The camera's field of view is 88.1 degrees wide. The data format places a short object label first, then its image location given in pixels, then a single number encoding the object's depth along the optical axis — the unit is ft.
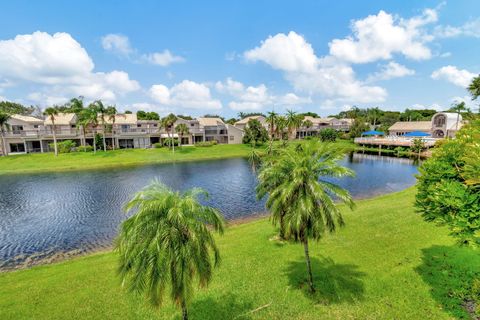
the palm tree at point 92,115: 190.90
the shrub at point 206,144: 239.62
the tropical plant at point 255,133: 253.03
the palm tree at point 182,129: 217.77
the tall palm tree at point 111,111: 201.87
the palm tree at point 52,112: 175.60
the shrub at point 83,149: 201.67
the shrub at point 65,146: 195.83
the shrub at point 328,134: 285.88
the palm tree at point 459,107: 215.72
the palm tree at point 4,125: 177.39
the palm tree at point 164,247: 20.53
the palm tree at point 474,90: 44.36
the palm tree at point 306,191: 30.53
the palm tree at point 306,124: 312.23
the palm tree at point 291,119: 222.69
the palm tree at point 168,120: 207.00
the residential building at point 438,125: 240.30
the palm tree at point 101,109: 195.21
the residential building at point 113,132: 200.22
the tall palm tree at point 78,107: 199.25
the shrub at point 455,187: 23.80
